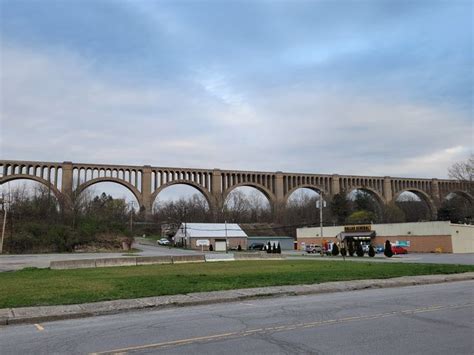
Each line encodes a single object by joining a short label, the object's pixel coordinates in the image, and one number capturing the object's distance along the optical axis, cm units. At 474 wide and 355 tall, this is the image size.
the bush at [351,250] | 5288
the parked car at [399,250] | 6094
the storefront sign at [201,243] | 8656
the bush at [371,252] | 4932
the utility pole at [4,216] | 5529
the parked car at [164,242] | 9798
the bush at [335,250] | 5623
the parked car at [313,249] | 7266
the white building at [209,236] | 8694
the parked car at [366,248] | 6373
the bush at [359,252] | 5138
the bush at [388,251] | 4759
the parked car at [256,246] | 9328
